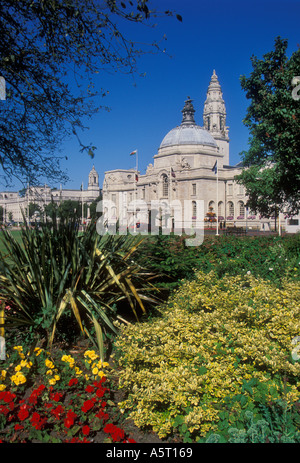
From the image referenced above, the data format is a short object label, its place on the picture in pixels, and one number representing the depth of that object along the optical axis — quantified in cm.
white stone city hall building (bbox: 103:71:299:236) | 6550
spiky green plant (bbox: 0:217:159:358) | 452
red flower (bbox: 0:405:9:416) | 299
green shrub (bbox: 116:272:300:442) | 289
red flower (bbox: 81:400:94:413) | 290
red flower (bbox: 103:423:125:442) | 260
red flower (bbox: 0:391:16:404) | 301
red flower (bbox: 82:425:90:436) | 264
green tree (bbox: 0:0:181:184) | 515
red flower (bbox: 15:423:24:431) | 277
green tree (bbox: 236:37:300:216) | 1143
